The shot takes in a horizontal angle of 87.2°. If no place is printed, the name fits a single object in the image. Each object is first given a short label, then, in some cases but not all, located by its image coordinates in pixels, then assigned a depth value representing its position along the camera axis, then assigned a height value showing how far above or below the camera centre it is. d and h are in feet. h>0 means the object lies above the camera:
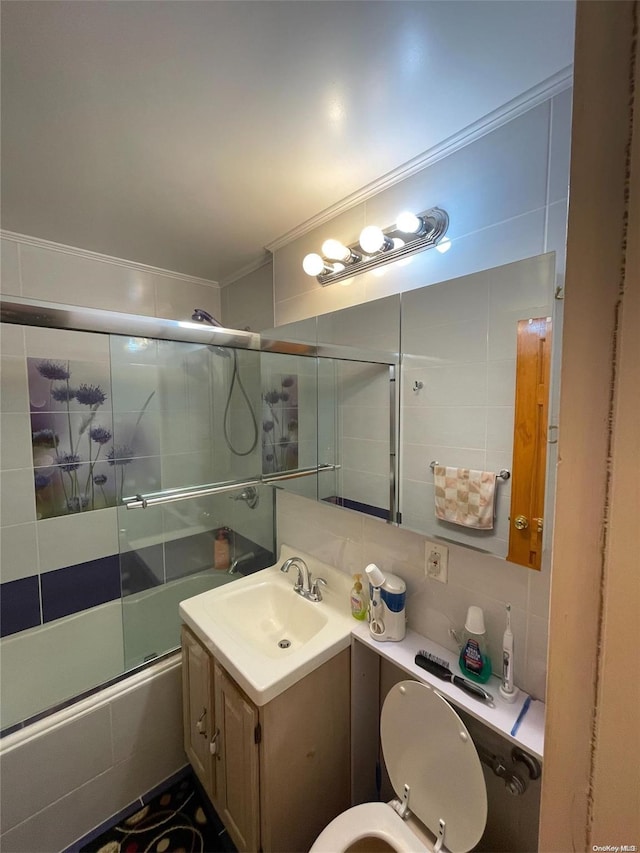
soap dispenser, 4.16 -2.48
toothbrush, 2.96 -2.36
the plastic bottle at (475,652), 3.16 -2.37
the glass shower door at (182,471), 5.50 -1.18
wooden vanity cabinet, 3.37 -3.81
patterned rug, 4.11 -5.42
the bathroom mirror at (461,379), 2.86 +0.24
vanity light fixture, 3.46 +1.80
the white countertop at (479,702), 2.68 -2.64
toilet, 2.95 -3.62
